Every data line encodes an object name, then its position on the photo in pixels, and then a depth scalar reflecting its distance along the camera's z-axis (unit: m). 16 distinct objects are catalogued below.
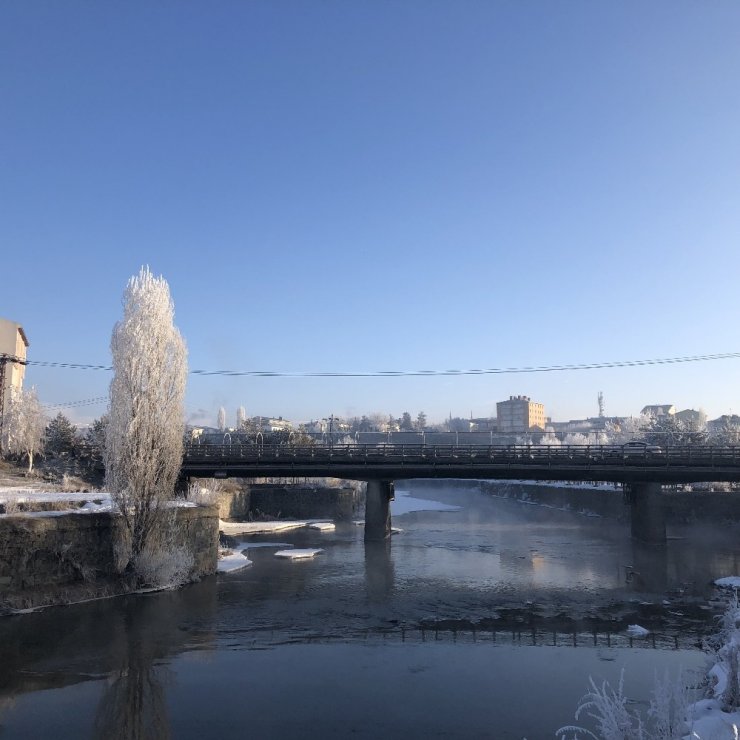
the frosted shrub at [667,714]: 8.09
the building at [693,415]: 106.46
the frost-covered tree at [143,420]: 28.03
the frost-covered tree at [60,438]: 57.71
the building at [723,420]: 143.38
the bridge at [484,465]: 44.88
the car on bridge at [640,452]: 45.66
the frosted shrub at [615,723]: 7.79
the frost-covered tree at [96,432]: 43.12
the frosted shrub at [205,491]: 45.56
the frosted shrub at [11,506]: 24.59
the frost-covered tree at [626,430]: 113.24
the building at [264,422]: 162.18
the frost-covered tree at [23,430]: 53.61
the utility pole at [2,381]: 49.41
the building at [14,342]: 98.31
